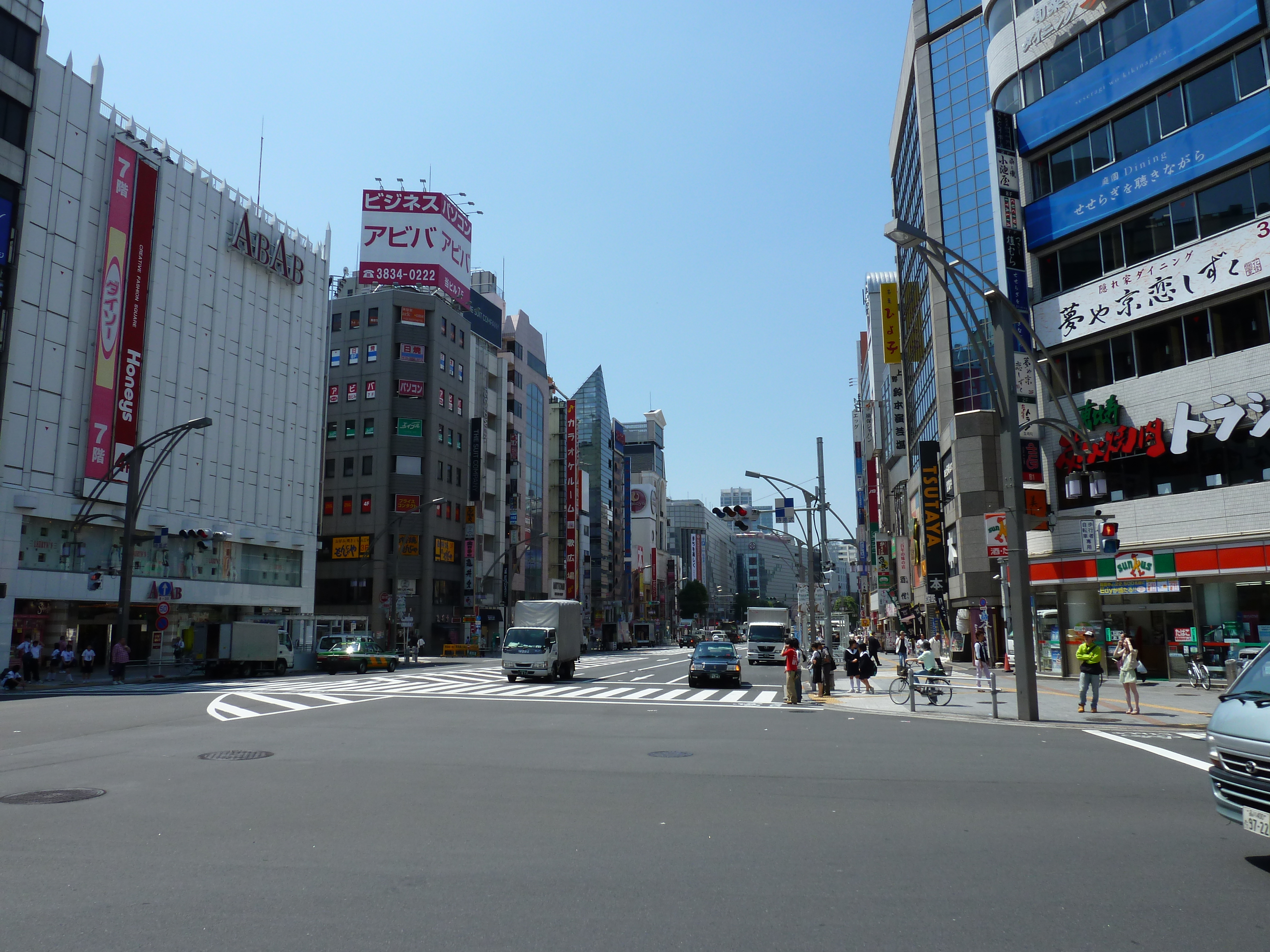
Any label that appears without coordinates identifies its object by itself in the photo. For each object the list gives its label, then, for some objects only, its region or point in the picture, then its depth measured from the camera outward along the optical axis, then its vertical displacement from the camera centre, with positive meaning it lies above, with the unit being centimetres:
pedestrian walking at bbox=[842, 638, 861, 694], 2764 -165
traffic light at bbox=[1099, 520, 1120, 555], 2209 +175
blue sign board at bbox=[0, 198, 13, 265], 3738 +1622
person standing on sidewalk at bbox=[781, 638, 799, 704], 2383 -164
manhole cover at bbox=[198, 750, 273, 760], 1305 -203
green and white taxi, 4031 -189
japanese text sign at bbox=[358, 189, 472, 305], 7469 +3153
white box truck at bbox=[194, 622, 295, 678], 3591 -134
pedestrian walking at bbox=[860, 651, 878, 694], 2745 -174
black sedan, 3091 -181
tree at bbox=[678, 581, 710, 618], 16675 +241
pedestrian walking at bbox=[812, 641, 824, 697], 2711 -169
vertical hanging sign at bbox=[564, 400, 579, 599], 10525 +1376
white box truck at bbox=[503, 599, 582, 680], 3341 -103
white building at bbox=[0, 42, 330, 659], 3959 +1236
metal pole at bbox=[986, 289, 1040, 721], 1914 +170
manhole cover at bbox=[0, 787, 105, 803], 970 -195
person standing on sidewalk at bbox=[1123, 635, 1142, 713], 1958 -134
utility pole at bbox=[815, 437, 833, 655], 3938 +426
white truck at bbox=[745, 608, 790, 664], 5116 -159
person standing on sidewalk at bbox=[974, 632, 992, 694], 2927 -166
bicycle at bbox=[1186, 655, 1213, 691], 2627 -193
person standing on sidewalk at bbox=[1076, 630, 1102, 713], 2019 -116
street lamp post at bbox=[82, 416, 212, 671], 3341 +422
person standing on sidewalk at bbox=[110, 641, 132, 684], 3241 -156
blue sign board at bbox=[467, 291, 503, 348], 8500 +2831
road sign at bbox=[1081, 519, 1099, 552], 2588 +213
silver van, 641 -107
